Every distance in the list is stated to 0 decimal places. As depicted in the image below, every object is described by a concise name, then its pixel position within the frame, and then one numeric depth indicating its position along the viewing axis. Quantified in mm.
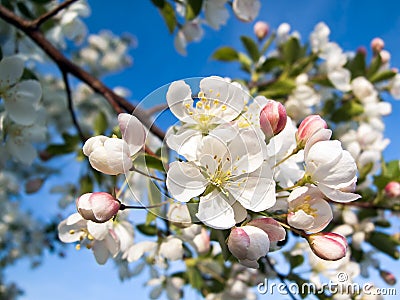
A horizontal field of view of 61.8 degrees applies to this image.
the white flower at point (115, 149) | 115
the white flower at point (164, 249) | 184
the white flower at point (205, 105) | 126
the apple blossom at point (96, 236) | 159
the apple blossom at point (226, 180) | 114
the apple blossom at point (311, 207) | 118
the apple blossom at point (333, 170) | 117
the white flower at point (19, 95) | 207
